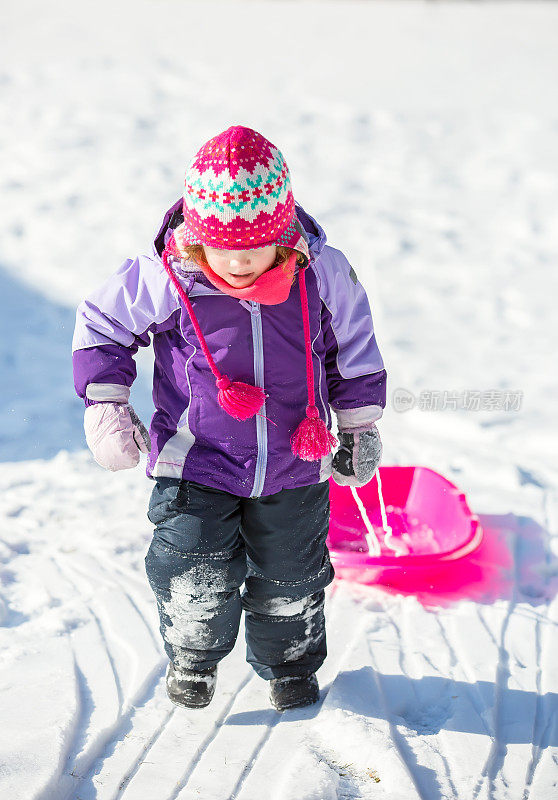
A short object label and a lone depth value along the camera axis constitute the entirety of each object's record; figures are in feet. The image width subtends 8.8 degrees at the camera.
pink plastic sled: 21.66
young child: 19.00
